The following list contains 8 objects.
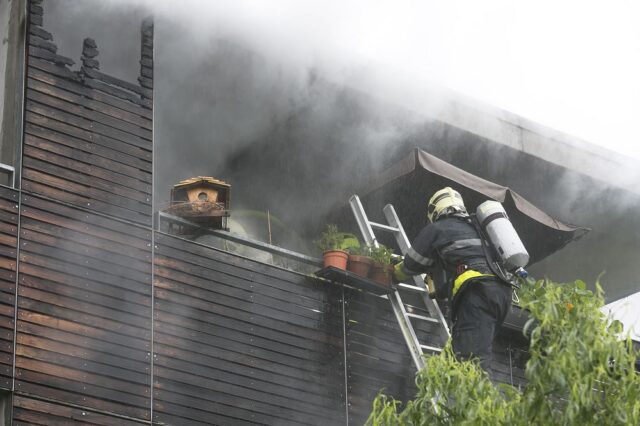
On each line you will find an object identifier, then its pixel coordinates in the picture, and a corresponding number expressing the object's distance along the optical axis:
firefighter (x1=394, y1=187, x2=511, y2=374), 11.26
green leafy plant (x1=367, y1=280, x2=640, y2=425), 7.31
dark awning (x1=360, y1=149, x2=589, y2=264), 12.98
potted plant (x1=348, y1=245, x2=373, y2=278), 12.09
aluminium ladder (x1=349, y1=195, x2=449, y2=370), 11.77
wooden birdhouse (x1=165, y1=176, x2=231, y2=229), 11.66
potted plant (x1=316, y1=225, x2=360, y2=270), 12.03
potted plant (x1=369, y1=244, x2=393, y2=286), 12.14
